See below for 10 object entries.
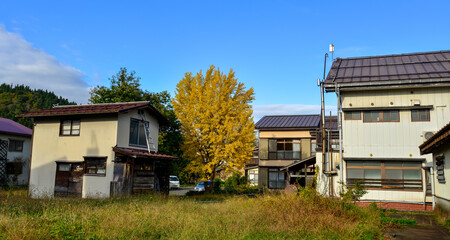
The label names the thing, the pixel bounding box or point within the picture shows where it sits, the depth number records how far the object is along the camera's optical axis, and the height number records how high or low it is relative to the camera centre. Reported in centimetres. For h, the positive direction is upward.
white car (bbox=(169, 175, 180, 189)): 3886 -161
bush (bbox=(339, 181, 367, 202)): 1130 -71
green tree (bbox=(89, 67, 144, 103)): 3141 +676
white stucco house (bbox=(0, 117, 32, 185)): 2983 +92
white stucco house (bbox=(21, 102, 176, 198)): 2092 +78
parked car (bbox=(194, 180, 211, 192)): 3427 -181
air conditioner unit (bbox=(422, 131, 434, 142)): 1734 +202
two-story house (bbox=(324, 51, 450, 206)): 1750 +259
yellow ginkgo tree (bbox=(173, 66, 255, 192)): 2519 +351
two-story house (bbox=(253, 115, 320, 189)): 3241 +233
